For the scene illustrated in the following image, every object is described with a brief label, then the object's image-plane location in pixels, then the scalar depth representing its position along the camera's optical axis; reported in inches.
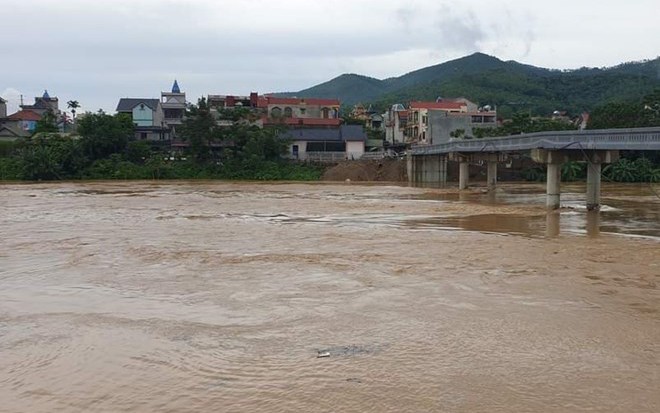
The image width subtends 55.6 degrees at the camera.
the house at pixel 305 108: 3417.8
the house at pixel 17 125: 3422.7
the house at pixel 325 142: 3125.0
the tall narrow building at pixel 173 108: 3408.0
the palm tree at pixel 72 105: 4485.7
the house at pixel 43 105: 4111.2
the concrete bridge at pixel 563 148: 1109.1
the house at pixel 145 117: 3329.2
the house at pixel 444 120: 3159.5
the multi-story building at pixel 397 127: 3725.4
